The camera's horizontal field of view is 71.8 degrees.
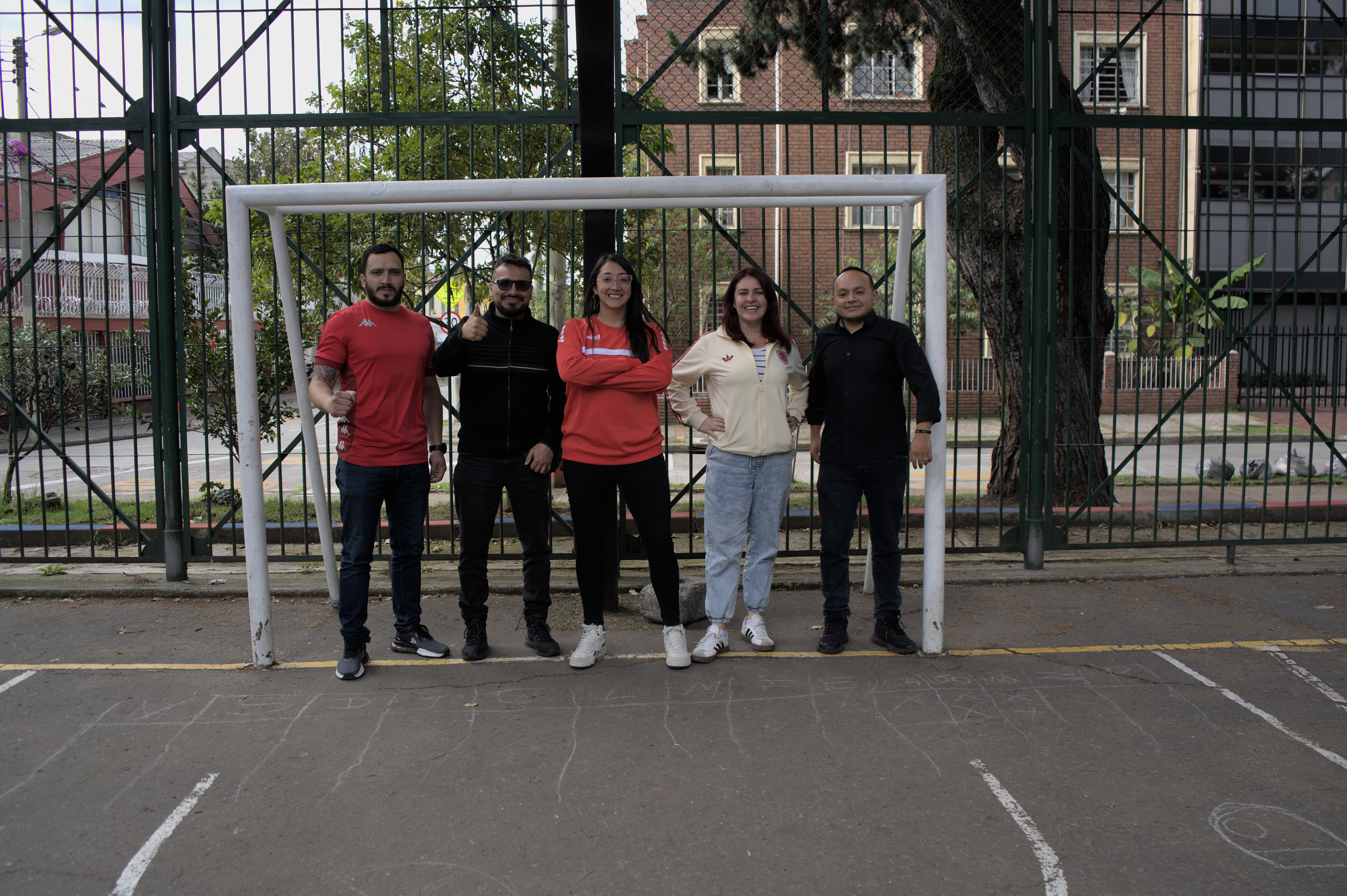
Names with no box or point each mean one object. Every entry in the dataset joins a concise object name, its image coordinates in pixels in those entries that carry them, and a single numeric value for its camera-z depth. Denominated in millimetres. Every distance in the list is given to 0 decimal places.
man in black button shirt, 4594
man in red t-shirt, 4352
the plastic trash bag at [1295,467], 11414
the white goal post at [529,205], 4309
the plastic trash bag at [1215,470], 11328
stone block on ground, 5262
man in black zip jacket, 4484
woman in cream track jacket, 4609
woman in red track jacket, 4395
